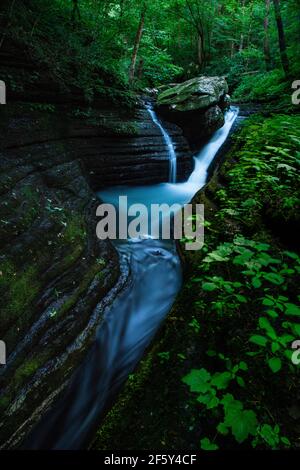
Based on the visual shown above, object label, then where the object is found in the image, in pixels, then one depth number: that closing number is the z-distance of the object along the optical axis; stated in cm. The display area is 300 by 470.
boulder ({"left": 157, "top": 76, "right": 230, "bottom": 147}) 1005
